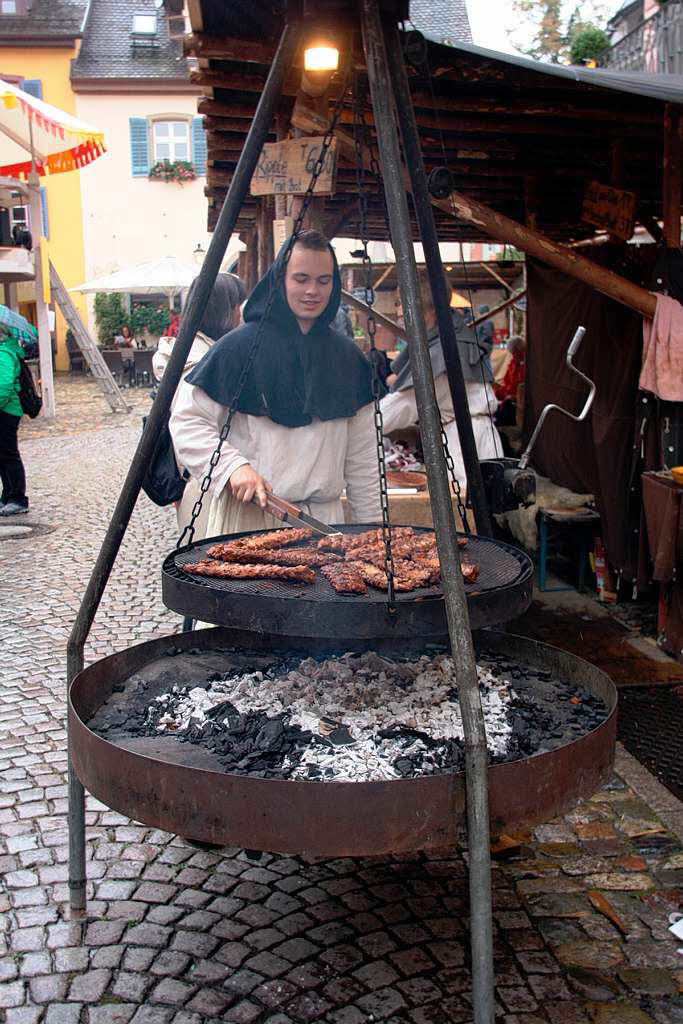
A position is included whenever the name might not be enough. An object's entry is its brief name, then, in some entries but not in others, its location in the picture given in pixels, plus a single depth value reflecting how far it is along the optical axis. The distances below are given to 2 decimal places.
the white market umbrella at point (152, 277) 20.70
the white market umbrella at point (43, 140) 15.40
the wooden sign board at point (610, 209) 6.08
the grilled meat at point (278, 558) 3.16
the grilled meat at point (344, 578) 2.82
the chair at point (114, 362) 27.78
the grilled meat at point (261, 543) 3.20
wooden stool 7.06
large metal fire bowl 2.35
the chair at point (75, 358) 29.78
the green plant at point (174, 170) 29.67
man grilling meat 3.70
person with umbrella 9.91
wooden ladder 20.25
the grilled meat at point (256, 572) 2.96
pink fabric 5.45
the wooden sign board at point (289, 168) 4.87
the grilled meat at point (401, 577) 2.88
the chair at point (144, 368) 26.39
